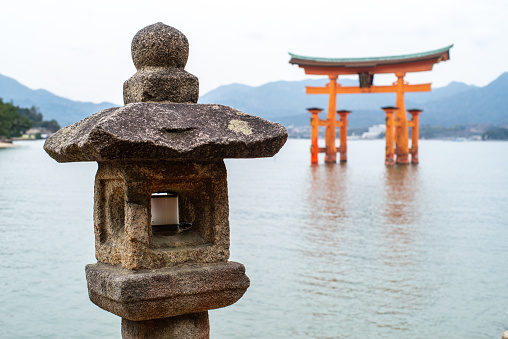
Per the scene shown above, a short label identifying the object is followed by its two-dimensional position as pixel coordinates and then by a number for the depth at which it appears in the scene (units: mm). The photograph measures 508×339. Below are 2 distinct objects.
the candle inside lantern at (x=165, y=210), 3172
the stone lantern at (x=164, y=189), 2730
